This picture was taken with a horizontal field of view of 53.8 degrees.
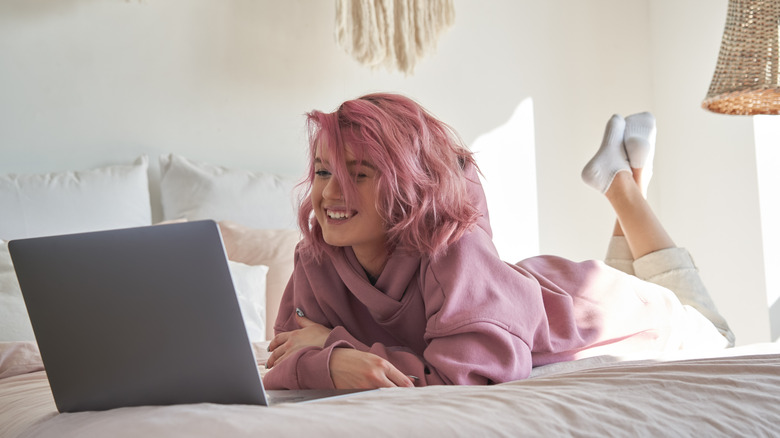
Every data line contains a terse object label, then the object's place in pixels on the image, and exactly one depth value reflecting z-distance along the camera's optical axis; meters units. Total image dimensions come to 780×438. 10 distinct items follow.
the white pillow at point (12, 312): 1.75
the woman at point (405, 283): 1.18
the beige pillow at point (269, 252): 2.21
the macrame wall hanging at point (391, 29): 2.61
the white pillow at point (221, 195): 2.43
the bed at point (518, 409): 0.75
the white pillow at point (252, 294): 2.01
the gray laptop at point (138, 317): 0.82
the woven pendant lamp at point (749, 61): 2.29
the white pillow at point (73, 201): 2.16
